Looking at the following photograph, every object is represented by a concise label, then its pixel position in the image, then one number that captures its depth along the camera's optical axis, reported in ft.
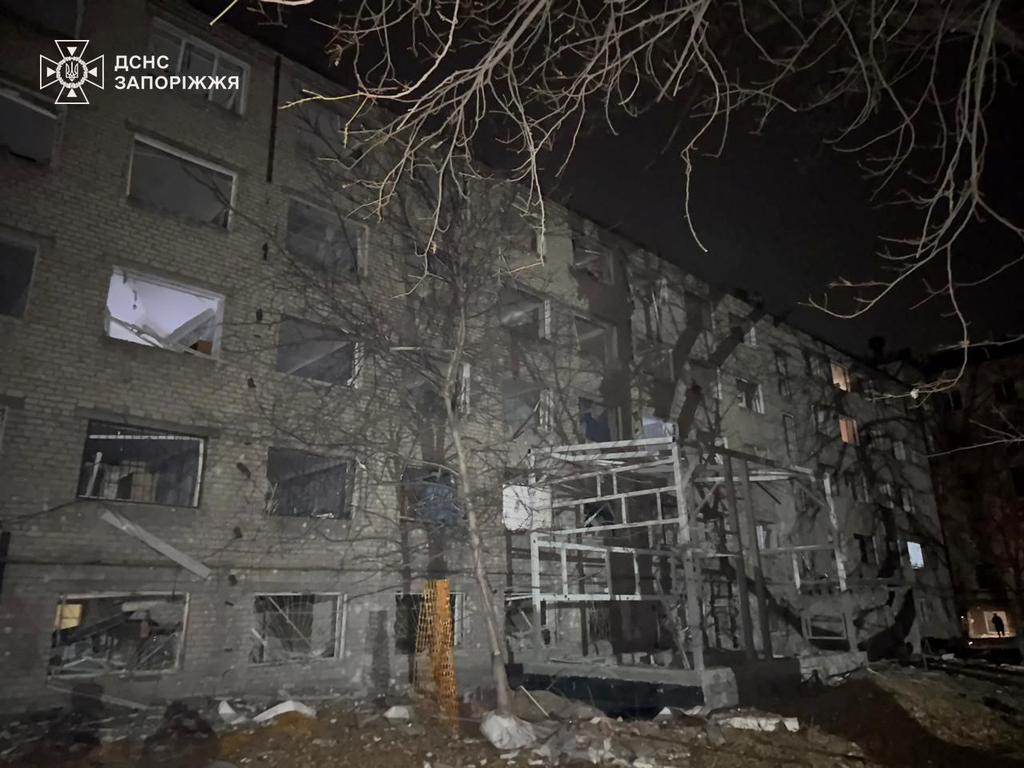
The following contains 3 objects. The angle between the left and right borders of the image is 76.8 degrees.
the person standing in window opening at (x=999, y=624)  112.98
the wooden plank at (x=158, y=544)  31.63
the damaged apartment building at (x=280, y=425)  31.76
